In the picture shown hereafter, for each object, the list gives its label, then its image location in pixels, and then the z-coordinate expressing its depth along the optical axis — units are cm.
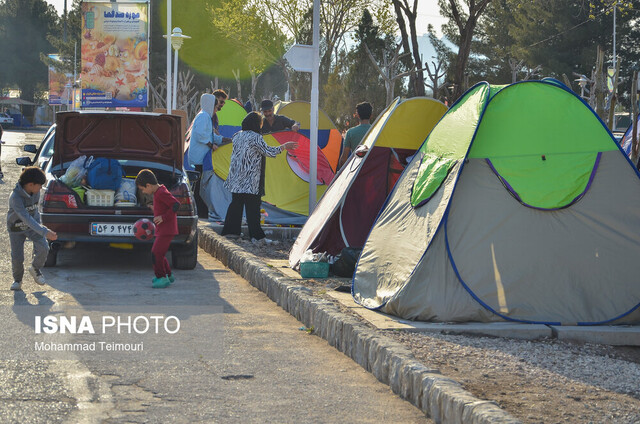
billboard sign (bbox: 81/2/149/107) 3462
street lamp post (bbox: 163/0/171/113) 2436
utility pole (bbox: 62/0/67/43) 8650
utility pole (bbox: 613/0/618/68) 4605
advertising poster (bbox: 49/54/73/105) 8069
